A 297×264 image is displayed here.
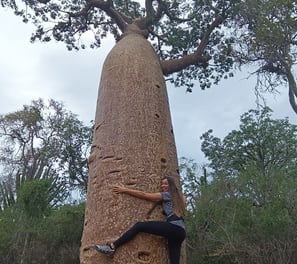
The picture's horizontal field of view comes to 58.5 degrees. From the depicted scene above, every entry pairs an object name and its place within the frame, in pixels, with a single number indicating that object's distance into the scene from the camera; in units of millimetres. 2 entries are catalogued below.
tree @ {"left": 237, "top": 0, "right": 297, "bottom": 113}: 3916
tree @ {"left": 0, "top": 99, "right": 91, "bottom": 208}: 8030
